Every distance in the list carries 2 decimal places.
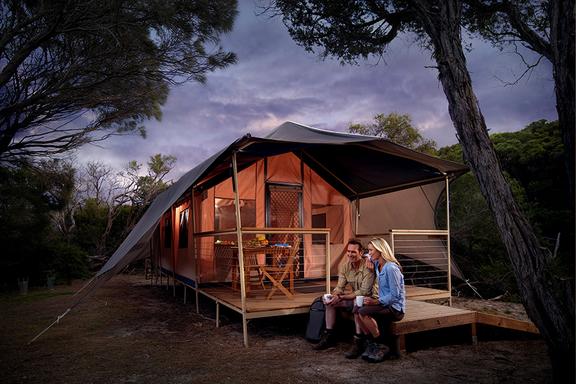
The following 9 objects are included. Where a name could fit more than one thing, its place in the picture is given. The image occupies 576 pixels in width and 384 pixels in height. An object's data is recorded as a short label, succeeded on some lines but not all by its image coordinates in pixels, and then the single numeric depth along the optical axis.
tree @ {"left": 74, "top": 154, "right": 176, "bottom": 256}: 14.10
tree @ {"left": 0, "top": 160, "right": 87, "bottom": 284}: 9.05
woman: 3.57
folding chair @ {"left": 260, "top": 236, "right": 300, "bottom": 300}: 4.88
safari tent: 5.01
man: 3.94
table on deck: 5.25
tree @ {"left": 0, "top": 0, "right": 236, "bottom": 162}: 5.57
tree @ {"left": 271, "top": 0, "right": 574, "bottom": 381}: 2.54
